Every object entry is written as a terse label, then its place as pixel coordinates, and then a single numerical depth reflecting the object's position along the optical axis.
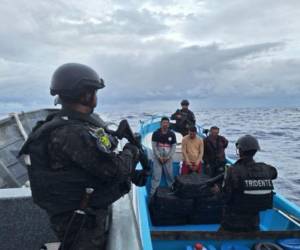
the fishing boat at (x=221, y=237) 3.16
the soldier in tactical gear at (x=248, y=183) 3.23
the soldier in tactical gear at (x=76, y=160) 1.43
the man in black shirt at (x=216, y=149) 5.94
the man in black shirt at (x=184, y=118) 7.13
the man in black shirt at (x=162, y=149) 5.91
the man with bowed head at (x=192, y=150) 5.80
